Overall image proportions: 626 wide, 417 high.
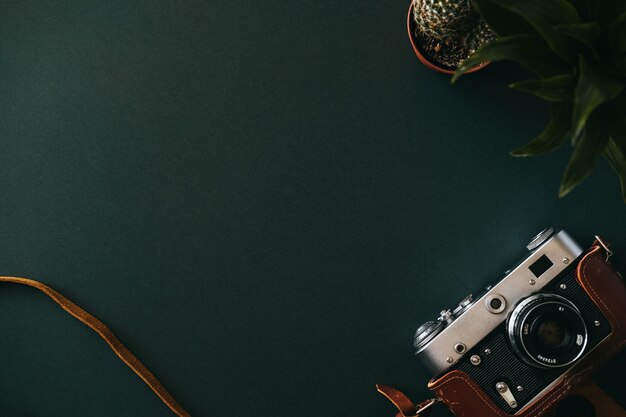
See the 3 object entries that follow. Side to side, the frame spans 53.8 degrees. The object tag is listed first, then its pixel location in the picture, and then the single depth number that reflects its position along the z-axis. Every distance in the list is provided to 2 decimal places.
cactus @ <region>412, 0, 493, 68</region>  1.08
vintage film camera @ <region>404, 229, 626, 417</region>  1.09
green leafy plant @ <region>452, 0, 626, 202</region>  0.74
